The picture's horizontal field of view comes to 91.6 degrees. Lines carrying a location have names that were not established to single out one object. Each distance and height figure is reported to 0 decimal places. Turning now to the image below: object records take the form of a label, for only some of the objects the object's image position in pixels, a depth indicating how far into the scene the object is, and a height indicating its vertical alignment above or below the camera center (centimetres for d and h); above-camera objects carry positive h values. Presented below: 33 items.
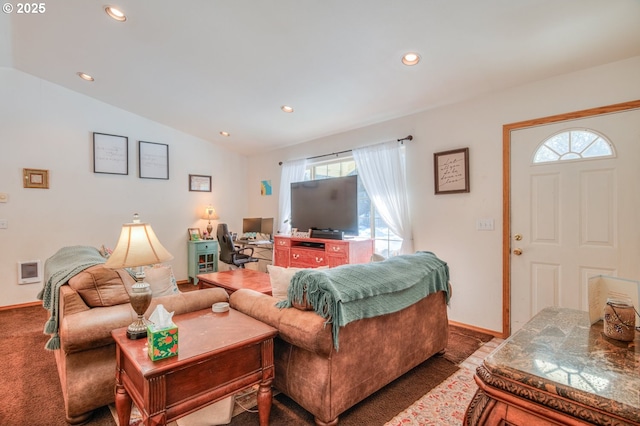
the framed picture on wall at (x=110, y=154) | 451 +89
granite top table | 63 -38
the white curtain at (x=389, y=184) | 373 +35
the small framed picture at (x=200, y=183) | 551 +54
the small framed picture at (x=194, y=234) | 540 -37
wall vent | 404 -76
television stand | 387 -52
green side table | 527 -76
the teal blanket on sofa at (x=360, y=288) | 165 -45
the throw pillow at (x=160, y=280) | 225 -49
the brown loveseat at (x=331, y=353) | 166 -84
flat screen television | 410 +11
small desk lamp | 561 -2
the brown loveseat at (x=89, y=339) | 167 -67
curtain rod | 368 +87
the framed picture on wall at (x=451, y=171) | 325 +44
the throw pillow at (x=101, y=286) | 184 -44
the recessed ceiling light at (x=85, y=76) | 375 +168
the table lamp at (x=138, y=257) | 160 -24
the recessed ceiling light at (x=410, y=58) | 261 +131
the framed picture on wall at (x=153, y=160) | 493 +87
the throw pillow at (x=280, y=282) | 199 -45
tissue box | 130 -54
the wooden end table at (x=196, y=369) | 127 -71
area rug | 179 -120
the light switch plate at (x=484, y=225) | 310 -14
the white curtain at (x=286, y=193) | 520 +34
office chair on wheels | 481 -60
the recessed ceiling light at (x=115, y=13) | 255 +167
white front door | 243 -5
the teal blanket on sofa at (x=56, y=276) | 194 -42
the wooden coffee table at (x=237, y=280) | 296 -71
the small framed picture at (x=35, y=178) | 402 +47
